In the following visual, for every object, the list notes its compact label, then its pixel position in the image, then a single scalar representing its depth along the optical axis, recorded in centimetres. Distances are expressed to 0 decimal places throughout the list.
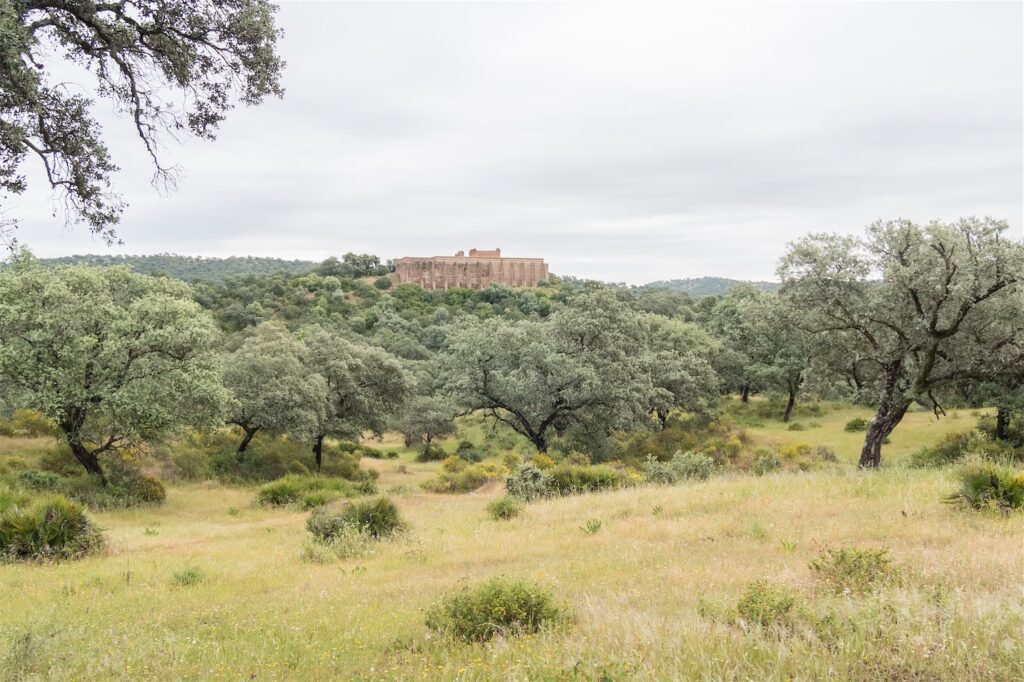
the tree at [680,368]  3550
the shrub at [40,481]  2059
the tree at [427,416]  4003
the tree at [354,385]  3350
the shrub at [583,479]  1898
